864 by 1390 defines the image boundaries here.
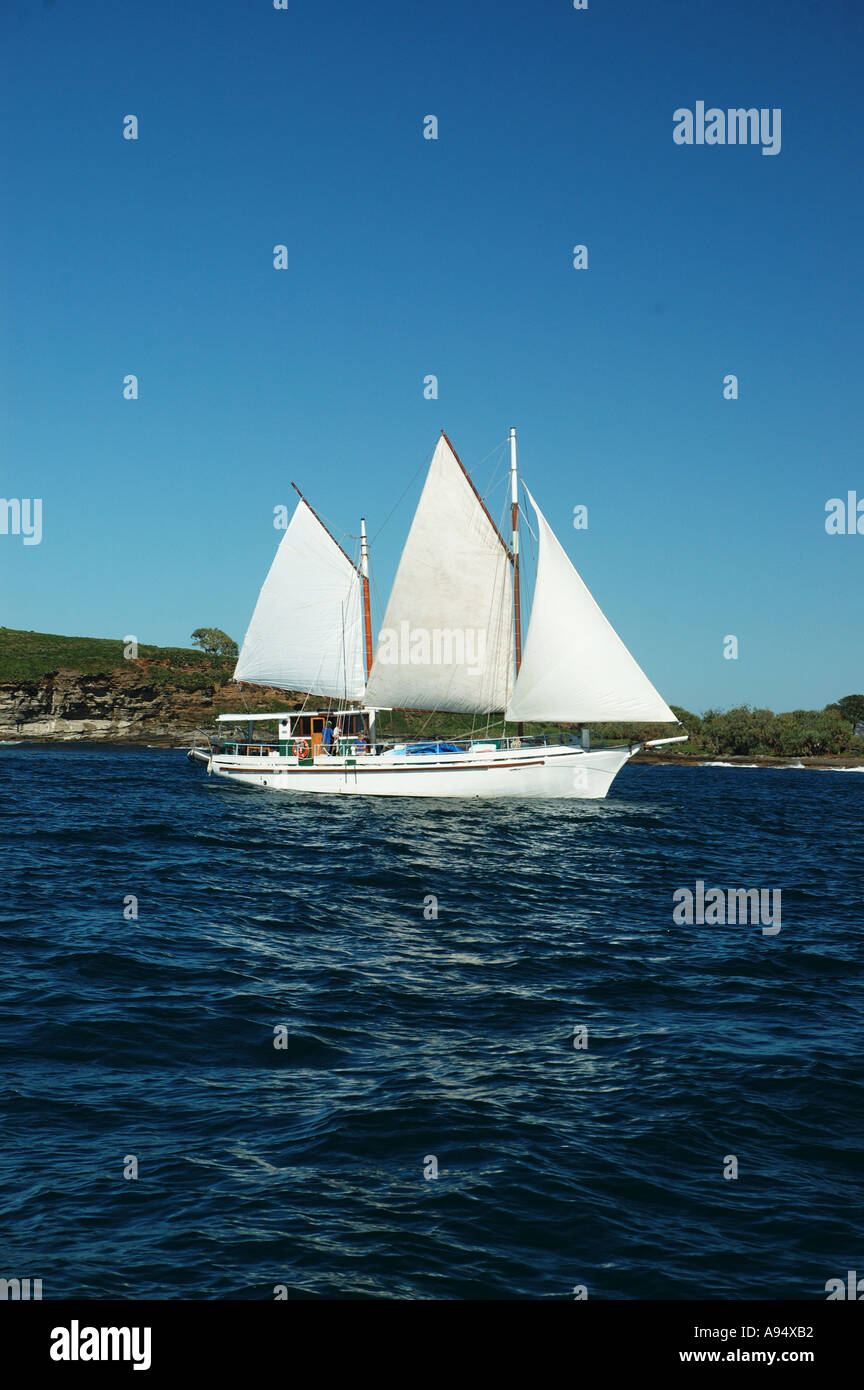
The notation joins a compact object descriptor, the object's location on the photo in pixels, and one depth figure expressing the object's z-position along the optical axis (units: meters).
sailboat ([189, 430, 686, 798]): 51.25
